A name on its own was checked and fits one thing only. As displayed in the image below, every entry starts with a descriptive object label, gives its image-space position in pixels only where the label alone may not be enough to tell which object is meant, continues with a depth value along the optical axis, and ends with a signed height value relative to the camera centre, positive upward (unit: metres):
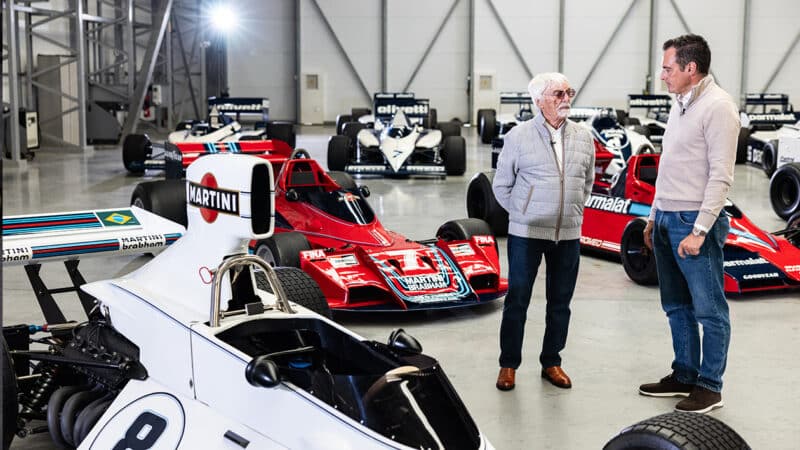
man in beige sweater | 4.75 -0.52
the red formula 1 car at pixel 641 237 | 7.70 -1.18
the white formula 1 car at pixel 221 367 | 3.32 -1.03
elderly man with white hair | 5.25 -0.55
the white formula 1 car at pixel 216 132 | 15.74 -0.70
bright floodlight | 29.75 +2.18
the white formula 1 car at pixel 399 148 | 15.55 -0.89
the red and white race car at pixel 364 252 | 6.92 -1.19
